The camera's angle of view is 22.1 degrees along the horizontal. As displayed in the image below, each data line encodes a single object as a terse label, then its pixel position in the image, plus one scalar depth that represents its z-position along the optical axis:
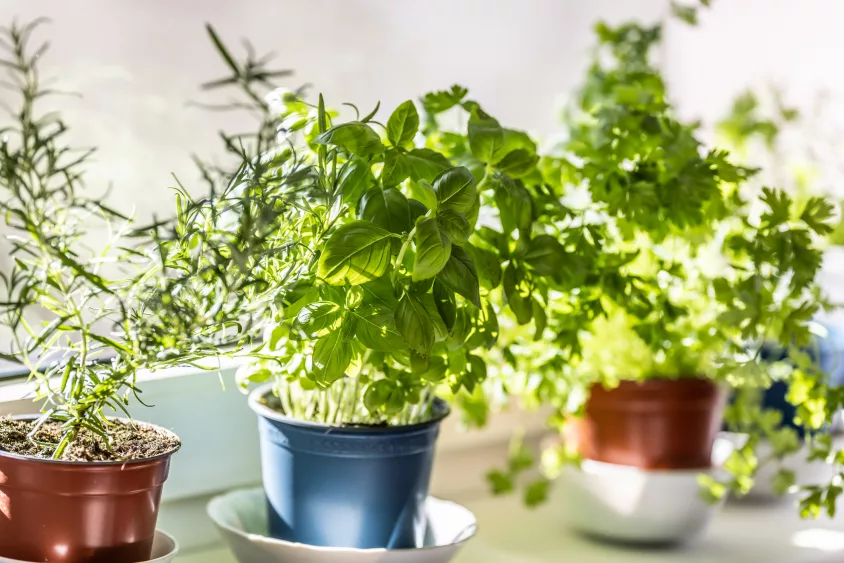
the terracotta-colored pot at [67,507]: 1.19
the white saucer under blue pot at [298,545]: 1.30
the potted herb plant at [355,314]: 1.20
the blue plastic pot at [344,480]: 1.30
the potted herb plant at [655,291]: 1.36
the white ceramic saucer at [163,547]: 1.25
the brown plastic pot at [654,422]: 1.56
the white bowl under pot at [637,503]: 1.54
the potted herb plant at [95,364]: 1.19
